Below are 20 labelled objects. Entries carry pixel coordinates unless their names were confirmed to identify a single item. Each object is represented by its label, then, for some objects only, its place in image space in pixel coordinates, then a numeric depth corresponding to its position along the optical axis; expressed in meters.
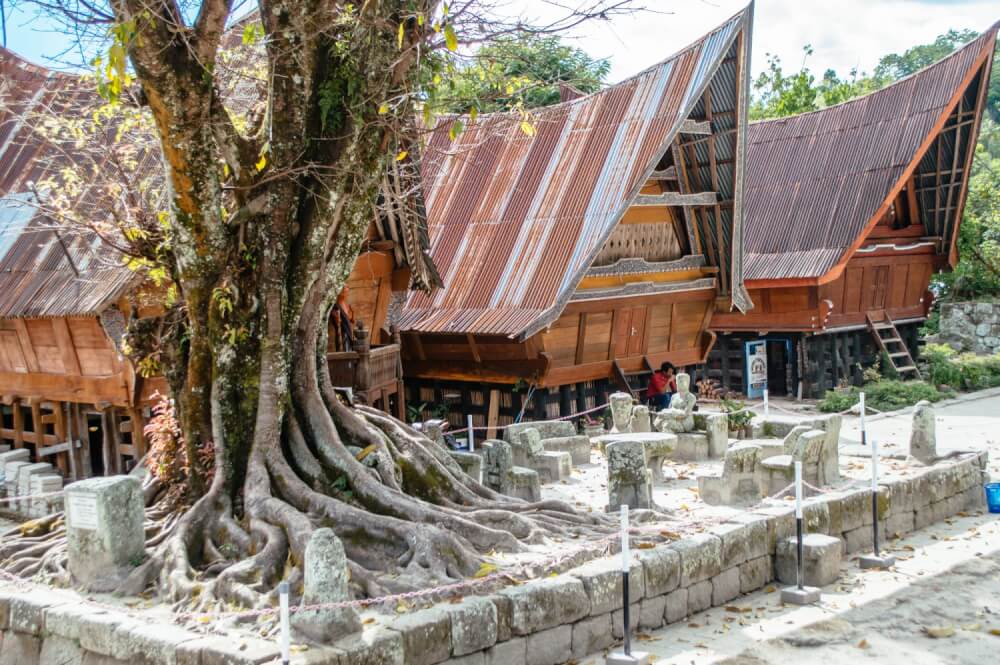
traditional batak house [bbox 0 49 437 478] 15.75
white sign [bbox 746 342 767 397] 27.52
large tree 9.91
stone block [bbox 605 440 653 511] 12.51
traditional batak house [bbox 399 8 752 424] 19.45
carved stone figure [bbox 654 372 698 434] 17.44
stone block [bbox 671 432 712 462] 17.19
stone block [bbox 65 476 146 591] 9.21
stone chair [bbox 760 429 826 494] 13.85
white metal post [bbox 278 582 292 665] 7.18
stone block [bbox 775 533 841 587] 10.95
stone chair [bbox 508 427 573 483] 15.76
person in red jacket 21.33
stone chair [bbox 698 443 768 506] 13.54
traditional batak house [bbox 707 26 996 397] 25.89
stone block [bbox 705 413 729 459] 17.41
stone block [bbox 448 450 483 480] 14.25
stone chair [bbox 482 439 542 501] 13.59
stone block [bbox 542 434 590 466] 17.03
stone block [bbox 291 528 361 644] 7.60
